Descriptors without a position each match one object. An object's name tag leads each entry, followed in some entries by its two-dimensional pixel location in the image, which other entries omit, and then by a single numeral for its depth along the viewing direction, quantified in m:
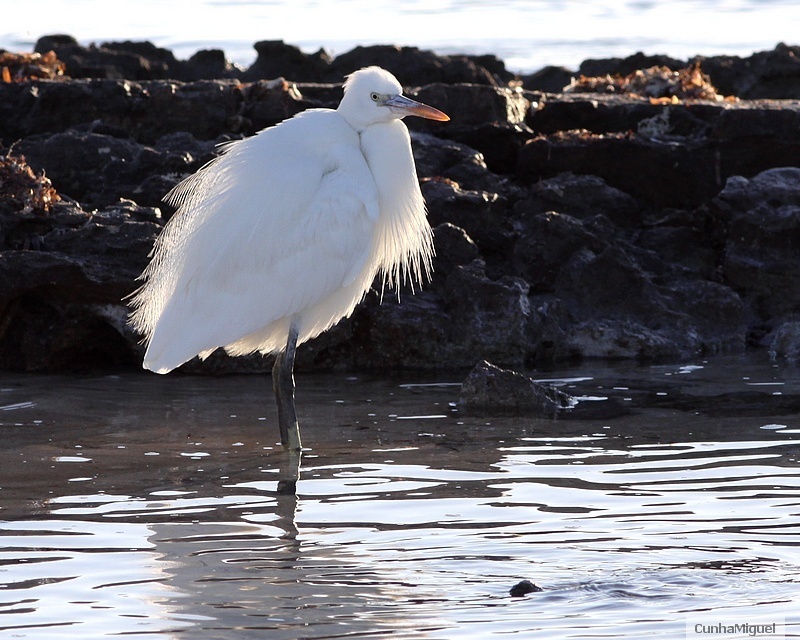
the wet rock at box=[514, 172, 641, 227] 20.19
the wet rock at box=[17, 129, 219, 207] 19.55
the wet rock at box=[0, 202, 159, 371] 16.66
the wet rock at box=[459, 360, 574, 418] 14.46
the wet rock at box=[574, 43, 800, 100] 32.62
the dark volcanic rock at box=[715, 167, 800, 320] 19.03
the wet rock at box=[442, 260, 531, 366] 17.33
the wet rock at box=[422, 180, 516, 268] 19.05
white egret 13.61
